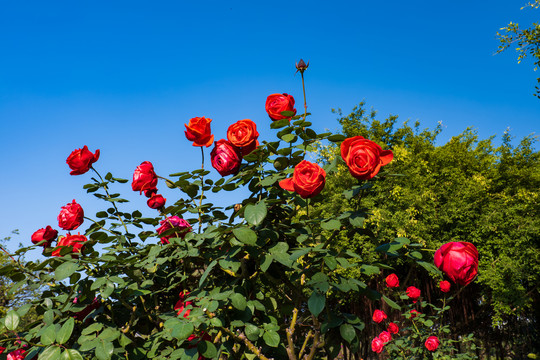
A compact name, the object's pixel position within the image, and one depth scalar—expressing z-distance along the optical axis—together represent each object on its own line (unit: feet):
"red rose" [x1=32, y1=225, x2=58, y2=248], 7.78
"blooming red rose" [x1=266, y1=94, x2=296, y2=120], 6.48
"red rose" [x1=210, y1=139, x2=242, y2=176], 6.36
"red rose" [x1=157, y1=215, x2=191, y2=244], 7.08
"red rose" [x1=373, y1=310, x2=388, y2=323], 15.77
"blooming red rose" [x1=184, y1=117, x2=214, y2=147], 6.72
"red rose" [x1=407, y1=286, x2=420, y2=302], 15.71
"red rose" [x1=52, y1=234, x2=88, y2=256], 7.09
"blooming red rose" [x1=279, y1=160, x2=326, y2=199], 5.23
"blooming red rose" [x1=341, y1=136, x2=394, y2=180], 5.11
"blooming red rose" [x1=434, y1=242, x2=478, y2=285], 5.25
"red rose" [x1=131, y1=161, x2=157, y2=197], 7.56
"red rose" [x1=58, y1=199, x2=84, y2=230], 7.61
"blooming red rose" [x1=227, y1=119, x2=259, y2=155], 6.28
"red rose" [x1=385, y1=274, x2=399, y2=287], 13.00
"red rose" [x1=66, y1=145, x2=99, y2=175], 7.63
